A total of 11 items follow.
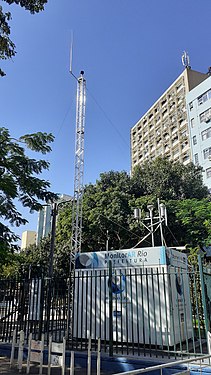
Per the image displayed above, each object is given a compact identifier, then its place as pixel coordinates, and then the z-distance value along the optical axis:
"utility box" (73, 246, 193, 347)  7.82
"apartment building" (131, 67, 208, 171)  51.44
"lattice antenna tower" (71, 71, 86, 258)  22.40
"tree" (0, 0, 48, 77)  6.84
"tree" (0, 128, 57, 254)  10.07
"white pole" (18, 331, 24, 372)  6.76
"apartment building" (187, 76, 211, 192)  39.31
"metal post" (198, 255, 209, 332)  6.12
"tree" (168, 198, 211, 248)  24.48
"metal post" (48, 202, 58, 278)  14.50
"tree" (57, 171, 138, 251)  25.00
